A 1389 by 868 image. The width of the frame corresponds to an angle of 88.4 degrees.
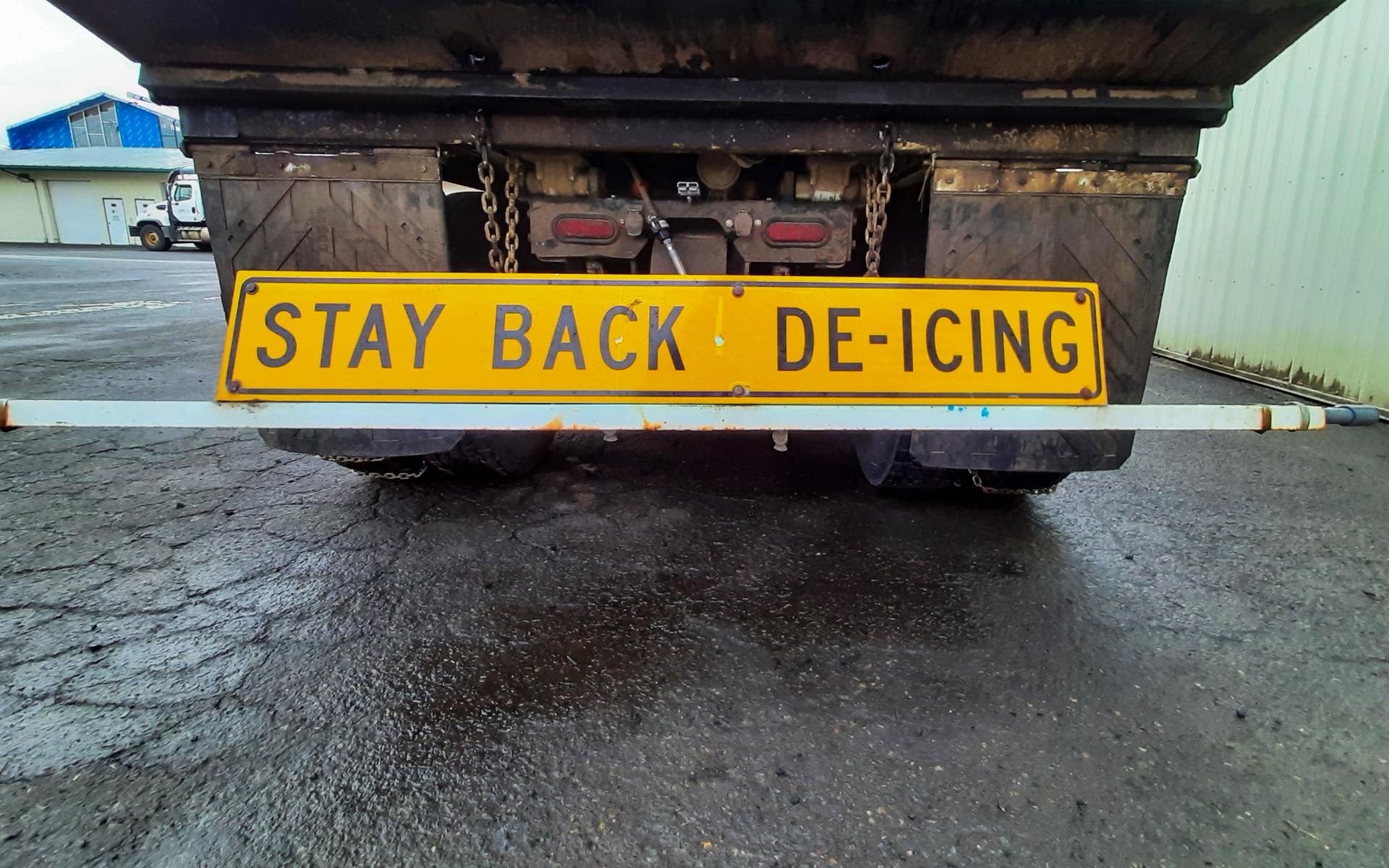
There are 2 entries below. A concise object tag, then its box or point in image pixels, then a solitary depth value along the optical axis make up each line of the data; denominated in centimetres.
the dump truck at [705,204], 146
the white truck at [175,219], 2152
